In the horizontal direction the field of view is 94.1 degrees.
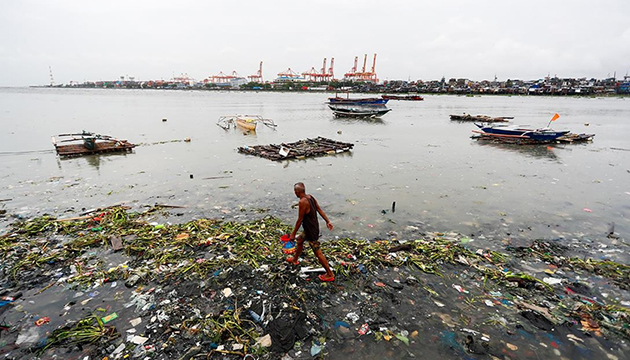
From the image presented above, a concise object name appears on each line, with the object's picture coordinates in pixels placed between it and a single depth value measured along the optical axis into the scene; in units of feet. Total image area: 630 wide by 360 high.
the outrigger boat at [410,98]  285.97
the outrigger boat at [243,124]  79.77
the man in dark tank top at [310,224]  15.26
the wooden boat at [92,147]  50.45
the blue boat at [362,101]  113.60
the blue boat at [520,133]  62.54
